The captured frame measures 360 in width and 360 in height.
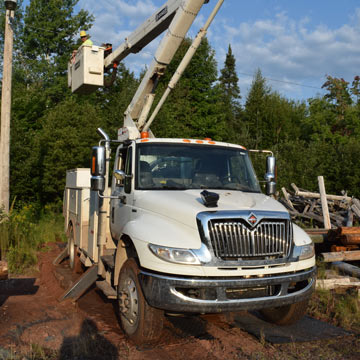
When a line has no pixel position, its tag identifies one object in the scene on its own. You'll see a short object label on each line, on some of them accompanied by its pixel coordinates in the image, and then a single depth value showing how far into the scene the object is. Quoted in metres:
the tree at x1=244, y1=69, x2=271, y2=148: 43.99
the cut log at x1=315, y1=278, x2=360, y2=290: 7.05
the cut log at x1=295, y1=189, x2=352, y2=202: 15.89
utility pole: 12.11
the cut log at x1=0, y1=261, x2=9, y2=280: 5.47
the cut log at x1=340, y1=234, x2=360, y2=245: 8.18
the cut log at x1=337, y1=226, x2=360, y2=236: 8.26
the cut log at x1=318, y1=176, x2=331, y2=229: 11.27
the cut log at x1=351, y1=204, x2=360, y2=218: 14.26
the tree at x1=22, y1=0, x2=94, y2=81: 35.72
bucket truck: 4.35
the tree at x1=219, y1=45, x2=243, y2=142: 47.86
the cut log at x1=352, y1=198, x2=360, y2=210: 14.74
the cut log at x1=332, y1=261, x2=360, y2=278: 7.82
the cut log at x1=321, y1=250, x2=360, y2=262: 7.98
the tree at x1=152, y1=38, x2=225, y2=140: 34.50
